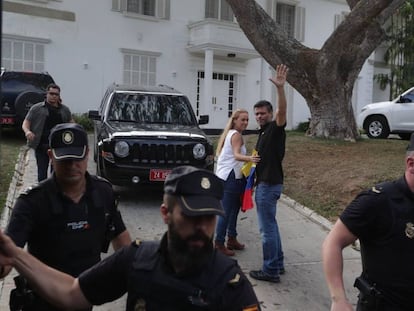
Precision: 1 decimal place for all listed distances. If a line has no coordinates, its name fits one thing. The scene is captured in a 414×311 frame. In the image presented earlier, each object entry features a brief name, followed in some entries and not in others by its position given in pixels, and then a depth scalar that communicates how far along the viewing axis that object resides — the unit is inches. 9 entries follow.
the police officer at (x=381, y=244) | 96.3
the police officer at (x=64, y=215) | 99.2
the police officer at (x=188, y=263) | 63.5
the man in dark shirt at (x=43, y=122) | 264.4
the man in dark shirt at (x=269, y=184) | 193.2
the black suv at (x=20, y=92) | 442.0
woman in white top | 215.9
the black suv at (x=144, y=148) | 287.6
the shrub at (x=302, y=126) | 869.2
